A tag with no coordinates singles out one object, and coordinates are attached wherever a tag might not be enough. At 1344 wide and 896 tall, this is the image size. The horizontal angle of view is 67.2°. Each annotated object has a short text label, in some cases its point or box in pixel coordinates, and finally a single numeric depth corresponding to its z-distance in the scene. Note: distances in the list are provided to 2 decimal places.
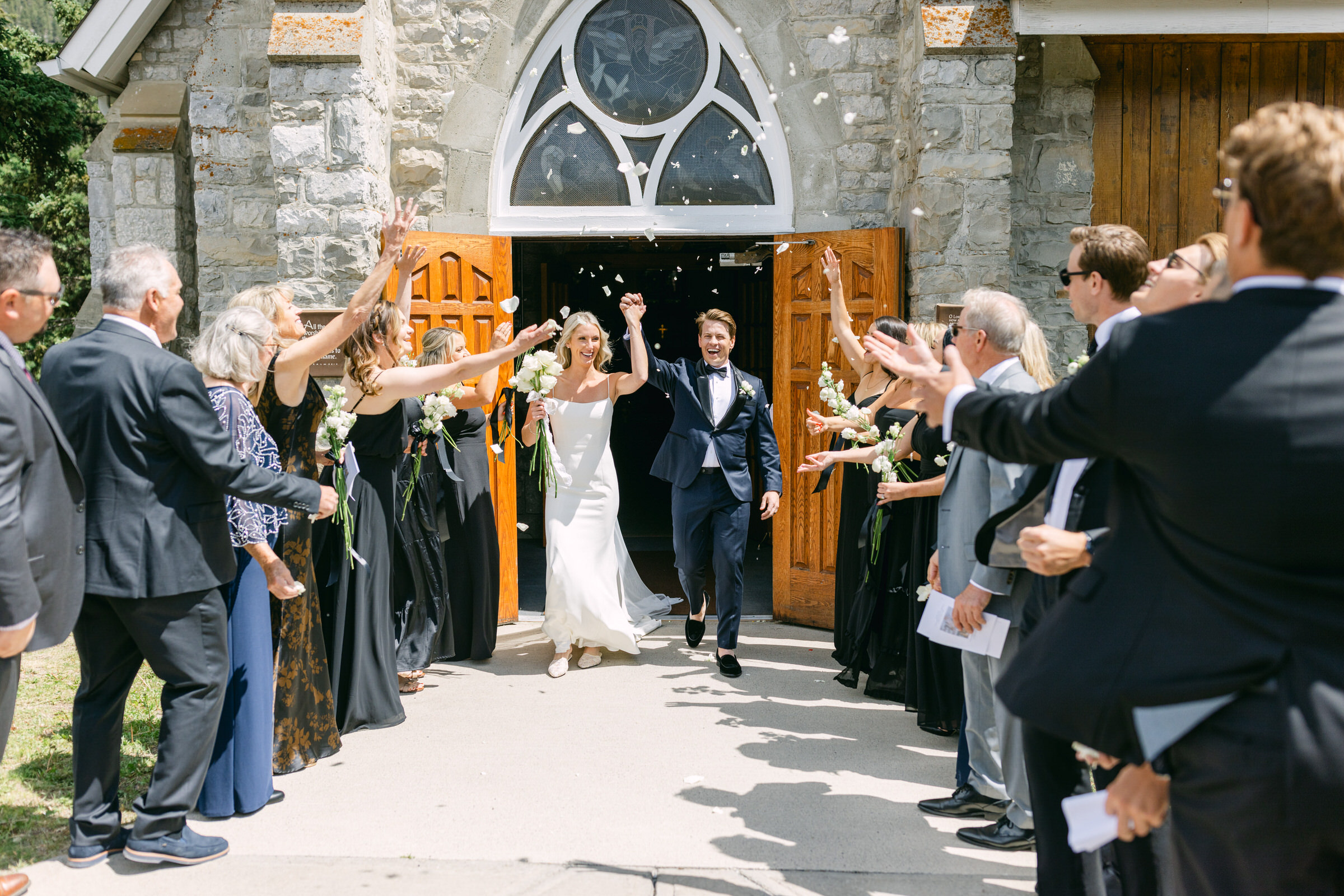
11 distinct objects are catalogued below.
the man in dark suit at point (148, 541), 3.28
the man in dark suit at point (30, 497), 2.87
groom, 6.28
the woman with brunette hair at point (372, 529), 4.75
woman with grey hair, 3.76
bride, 6.10
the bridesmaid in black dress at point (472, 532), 6.20
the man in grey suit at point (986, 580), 3.50
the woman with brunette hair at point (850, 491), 5.96
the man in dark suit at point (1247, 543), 1.74
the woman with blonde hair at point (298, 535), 4.15
